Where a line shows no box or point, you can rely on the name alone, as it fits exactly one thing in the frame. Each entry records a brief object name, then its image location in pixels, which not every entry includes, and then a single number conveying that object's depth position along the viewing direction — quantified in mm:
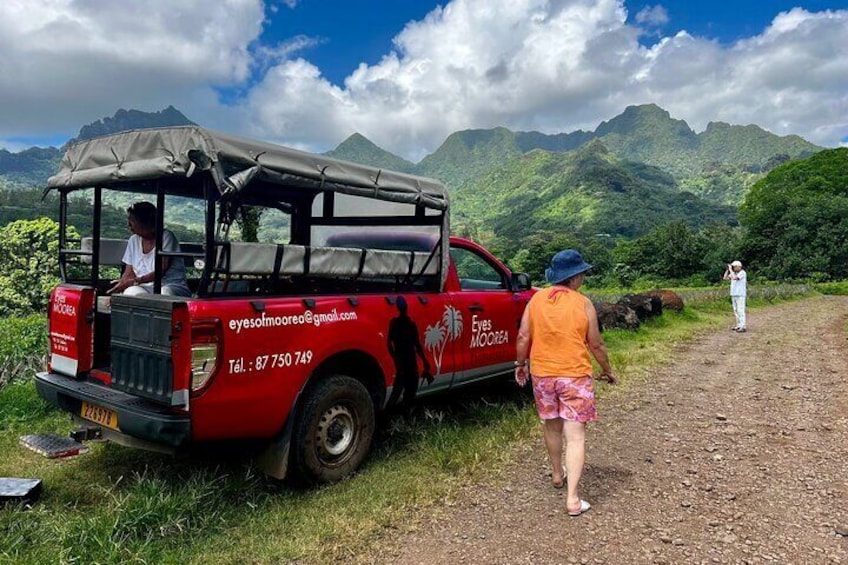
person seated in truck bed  4586
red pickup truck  3539
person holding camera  13586
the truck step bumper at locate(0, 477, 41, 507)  3744
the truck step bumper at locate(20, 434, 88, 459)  3738
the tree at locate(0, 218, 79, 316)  43312
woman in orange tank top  3830
